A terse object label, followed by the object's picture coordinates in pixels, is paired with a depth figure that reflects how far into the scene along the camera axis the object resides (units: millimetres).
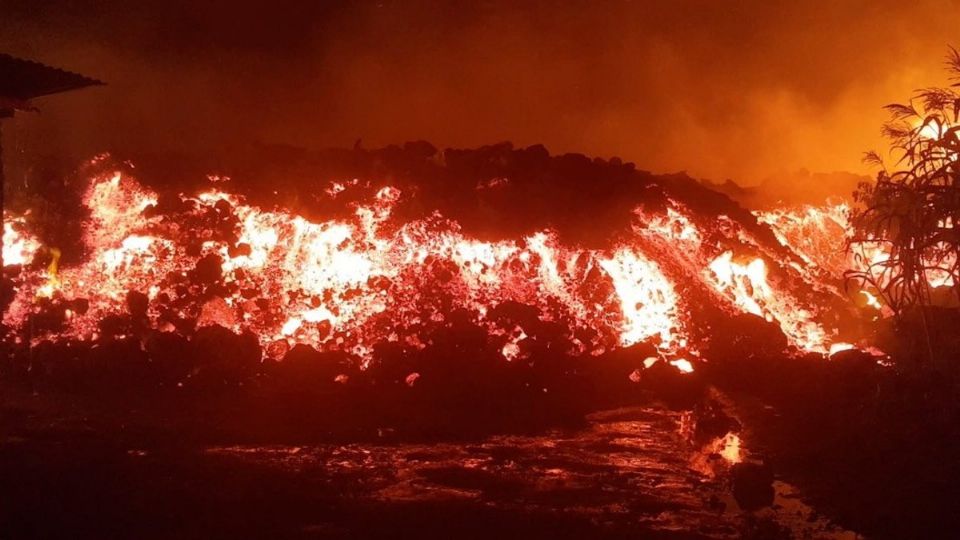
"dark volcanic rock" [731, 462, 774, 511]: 10008
